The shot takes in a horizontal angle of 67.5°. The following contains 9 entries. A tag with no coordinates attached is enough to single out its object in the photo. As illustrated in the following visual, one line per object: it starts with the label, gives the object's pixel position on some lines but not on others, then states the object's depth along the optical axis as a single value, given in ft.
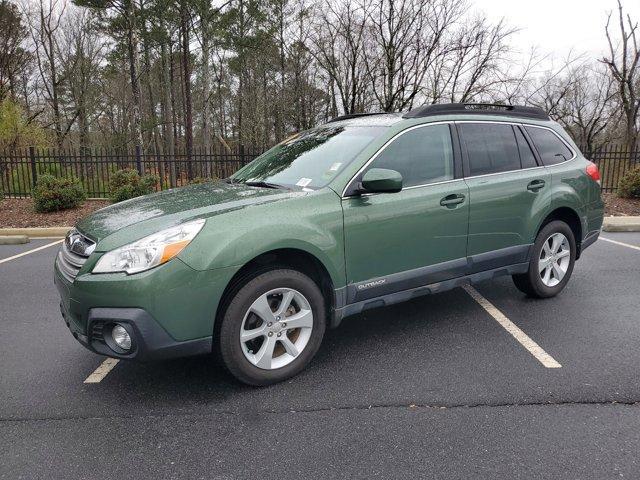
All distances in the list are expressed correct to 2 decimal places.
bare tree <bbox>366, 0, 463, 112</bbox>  57.57
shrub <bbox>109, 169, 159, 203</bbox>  36.35
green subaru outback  8.93
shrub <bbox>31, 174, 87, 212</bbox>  35.45
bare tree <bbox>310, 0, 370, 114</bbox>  59.93
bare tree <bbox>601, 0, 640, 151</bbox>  76.33
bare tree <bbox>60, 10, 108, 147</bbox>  90.99
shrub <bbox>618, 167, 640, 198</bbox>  37.65
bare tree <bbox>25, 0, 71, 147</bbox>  87.61
